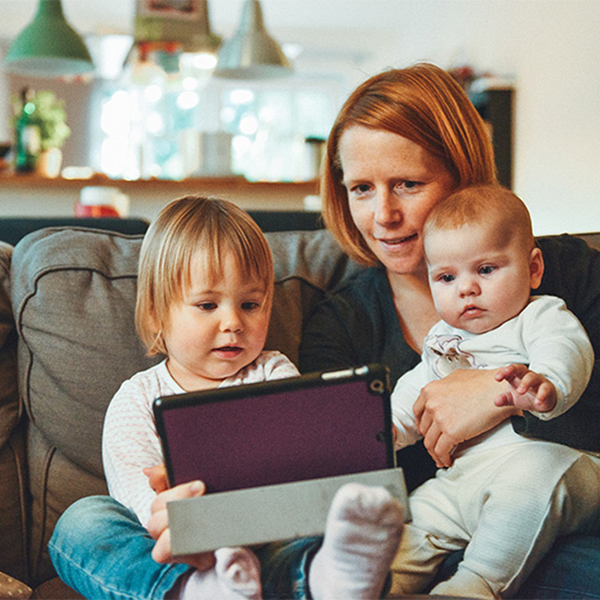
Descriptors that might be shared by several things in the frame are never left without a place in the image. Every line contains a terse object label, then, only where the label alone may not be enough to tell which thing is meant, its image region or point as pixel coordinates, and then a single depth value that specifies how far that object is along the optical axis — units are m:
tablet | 0.83
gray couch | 1.34
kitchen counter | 3.93
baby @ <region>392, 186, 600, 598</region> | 1.02
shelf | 3.90
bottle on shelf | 4.65
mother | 1.26
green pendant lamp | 3.77
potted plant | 4.79
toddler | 0.98
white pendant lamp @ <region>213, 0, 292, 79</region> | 4.13
